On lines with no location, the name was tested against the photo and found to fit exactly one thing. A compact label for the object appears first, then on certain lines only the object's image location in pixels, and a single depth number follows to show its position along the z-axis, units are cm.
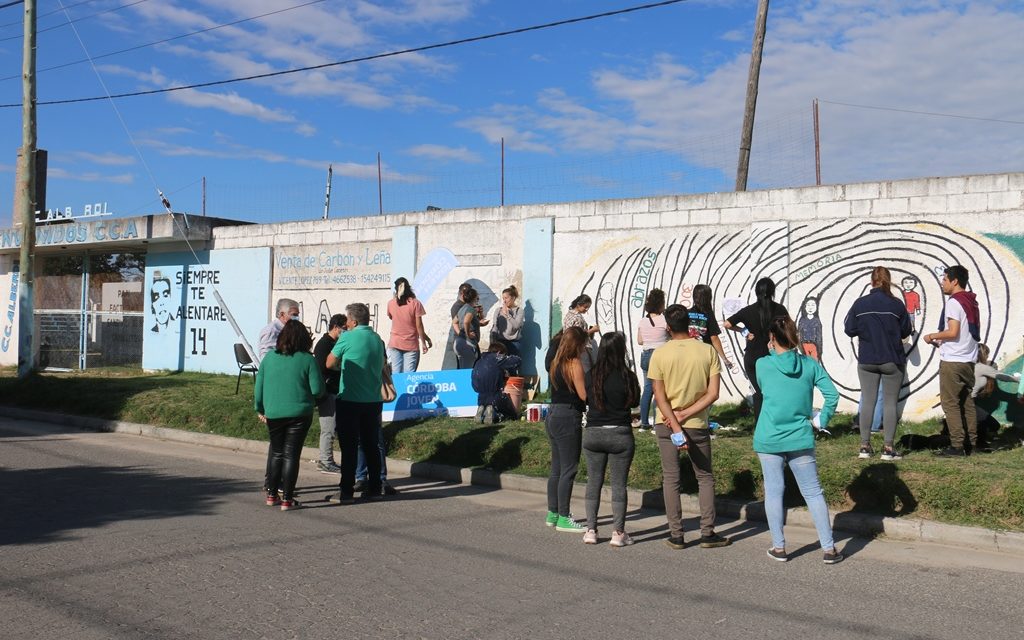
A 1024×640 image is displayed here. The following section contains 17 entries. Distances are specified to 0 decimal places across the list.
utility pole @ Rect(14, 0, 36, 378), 1877
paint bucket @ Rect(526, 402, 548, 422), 1234
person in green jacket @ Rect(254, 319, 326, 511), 863
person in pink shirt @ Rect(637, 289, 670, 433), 1077
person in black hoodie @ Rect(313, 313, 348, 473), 967
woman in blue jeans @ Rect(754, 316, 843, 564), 683
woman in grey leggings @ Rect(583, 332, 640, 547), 731
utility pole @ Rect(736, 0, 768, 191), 1578
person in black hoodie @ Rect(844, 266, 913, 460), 927
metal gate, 2259
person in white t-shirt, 945
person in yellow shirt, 729
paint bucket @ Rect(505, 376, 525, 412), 1256
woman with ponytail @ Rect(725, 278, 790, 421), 947
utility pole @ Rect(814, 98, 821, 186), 1434
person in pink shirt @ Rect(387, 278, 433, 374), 1381
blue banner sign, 1289
